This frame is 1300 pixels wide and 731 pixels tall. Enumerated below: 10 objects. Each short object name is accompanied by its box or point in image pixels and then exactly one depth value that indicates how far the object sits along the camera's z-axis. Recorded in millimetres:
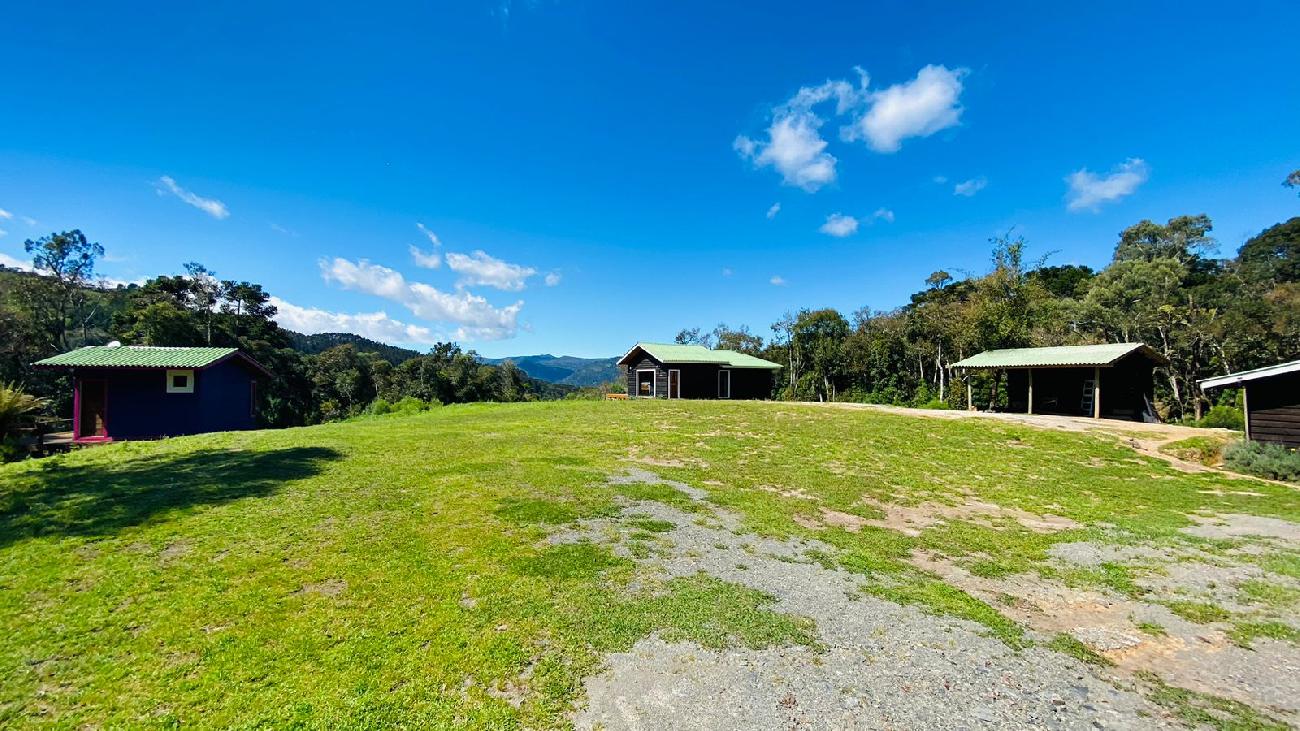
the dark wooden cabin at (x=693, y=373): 33188
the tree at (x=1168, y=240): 44125
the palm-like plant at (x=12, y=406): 10664
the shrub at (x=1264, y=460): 10672
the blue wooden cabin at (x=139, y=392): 16656
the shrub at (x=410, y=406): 23228
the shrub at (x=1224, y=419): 17359
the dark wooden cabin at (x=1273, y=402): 11688
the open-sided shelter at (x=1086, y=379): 20234
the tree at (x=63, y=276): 35281
